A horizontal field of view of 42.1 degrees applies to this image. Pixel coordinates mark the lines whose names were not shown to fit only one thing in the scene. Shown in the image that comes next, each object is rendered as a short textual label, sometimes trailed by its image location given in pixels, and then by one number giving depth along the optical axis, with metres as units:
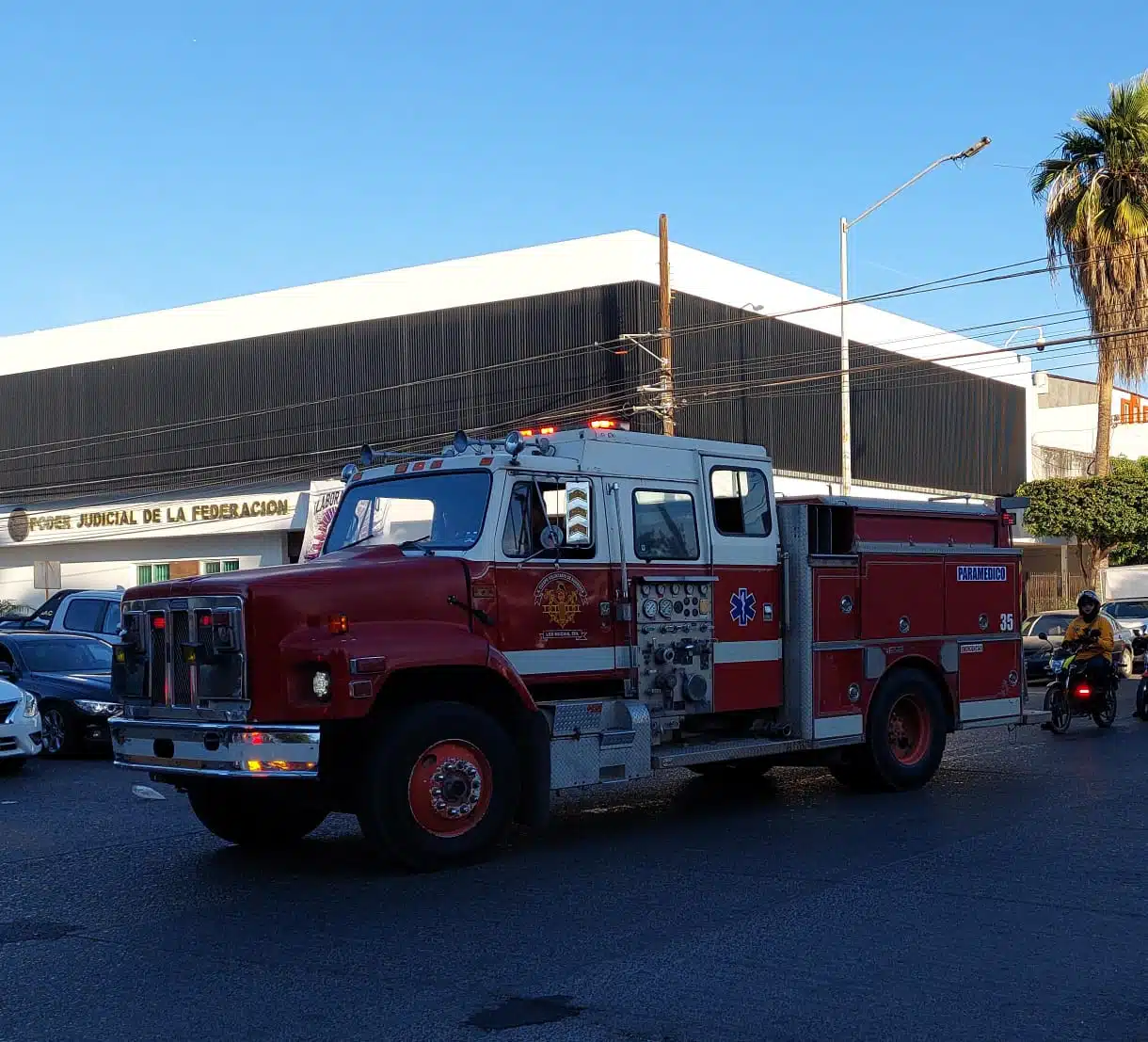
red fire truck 8.99
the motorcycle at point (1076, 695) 18.11
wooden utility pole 27.66
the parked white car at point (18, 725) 15.09
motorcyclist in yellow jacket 18.23
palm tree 36.97
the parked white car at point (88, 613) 21.48
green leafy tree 42.66
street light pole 31.00
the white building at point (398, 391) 39.09
